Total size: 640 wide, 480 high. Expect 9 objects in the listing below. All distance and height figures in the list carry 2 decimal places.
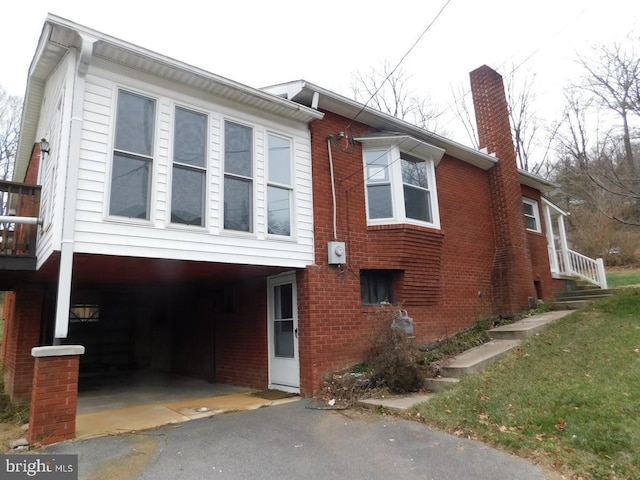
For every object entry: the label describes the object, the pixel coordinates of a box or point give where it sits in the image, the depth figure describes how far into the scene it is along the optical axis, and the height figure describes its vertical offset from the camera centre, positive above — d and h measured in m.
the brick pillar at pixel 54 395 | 4.93 -0.78
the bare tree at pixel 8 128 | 26.61 +12.54
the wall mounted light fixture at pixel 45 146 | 7.39 +3.05
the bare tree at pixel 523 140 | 27.25 +10.53
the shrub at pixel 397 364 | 6.88 -0.81
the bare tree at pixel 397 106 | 24.69 +11.94
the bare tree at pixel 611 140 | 9.08 +3.71
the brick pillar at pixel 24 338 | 8.47 -0.20
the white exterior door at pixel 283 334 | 7.98 -0.31
